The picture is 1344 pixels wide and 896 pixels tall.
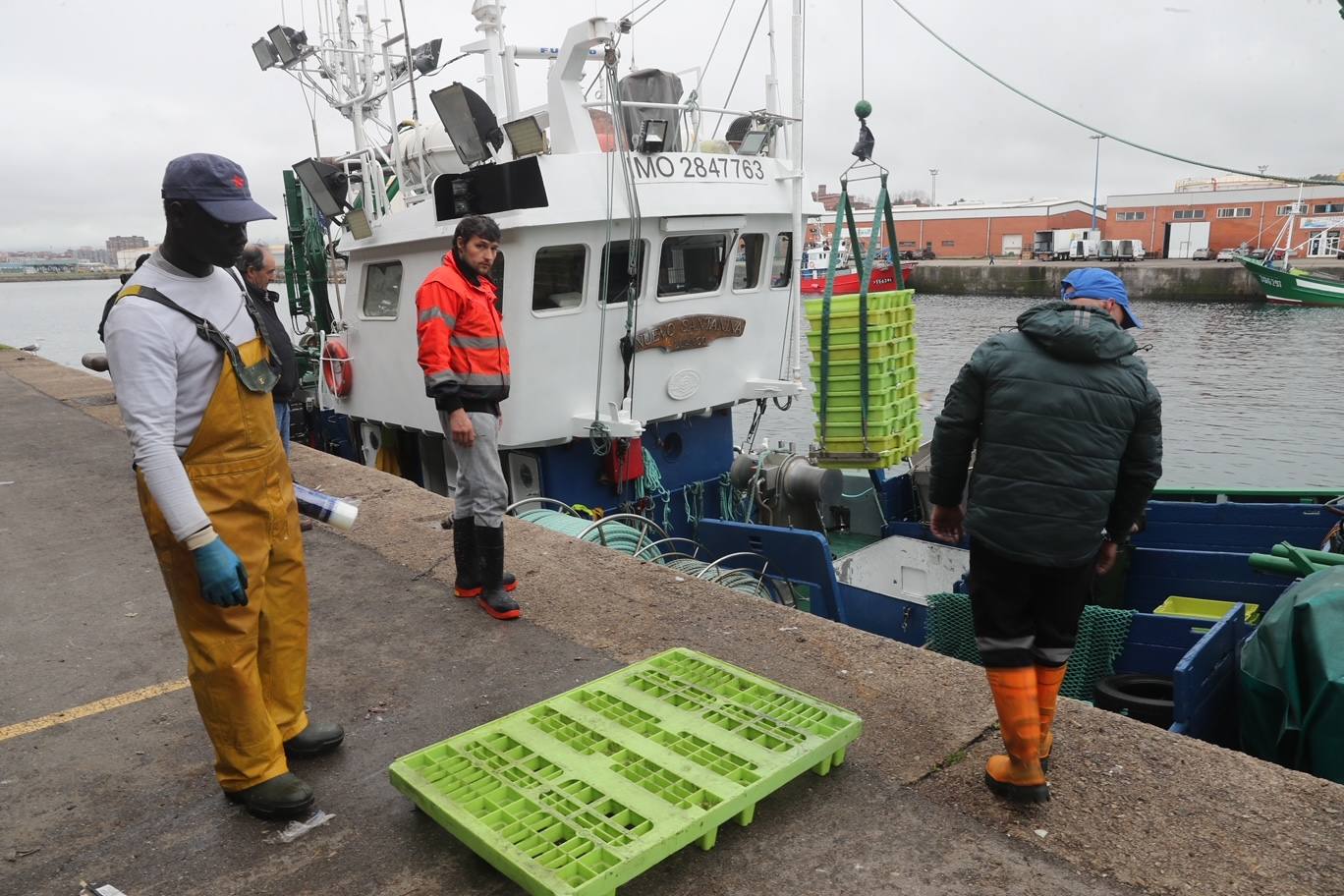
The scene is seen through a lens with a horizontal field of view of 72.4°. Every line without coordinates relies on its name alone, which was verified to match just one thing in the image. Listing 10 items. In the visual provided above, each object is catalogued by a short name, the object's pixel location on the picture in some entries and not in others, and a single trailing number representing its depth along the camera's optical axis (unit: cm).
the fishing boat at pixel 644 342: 593
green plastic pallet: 224
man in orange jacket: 392
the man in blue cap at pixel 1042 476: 247
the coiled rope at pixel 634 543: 530
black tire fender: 417
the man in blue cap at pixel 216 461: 228
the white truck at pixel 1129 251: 5117
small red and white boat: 3128
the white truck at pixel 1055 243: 5662
